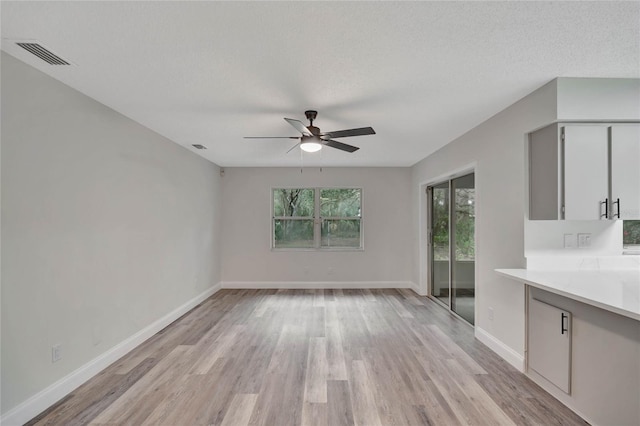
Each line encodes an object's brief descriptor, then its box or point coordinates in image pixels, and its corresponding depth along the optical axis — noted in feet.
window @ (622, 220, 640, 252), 9.23
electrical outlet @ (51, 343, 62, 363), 7.57
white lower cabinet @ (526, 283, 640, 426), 5.90
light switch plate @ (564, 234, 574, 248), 8.94
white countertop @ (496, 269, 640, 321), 5.71
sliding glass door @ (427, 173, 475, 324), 13.44
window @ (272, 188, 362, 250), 20.79
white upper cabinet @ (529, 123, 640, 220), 7.98
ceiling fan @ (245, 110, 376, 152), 9.16
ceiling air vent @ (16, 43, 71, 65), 6.24
